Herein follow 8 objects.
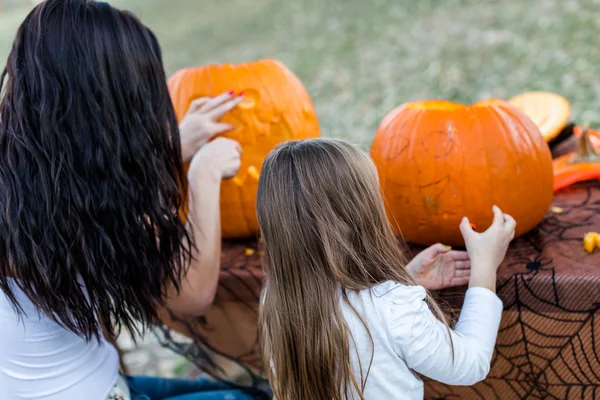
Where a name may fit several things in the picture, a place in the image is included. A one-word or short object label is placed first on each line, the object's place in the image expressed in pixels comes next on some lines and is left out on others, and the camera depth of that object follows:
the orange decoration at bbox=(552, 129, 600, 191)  1.71
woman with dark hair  1.17
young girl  1.10
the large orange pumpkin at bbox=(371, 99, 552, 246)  1.43
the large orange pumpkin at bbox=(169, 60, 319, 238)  1.77
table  1.25
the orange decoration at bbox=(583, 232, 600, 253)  1.32
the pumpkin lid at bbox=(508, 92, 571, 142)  1.99
